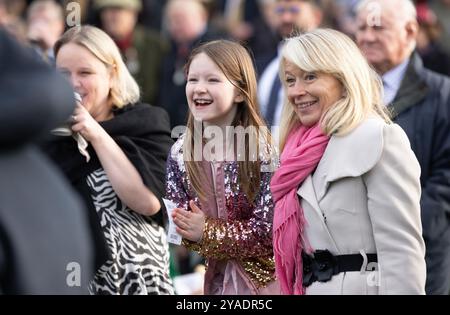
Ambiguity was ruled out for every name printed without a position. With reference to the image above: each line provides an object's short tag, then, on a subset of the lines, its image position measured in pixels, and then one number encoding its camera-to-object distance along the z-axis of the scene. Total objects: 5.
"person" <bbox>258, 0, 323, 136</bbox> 13.49
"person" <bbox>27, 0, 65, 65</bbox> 13.42
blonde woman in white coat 7.67
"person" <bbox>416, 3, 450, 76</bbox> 18.11
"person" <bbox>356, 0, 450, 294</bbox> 10.73
